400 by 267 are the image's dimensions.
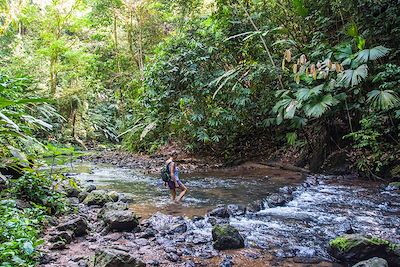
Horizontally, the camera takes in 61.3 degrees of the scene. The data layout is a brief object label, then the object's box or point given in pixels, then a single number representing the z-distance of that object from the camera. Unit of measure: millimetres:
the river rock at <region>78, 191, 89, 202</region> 6615
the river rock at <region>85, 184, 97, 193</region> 7238
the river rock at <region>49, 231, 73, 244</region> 4074
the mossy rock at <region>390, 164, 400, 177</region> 7691
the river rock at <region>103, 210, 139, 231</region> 4766
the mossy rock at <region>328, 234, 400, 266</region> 3707
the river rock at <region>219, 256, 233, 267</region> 3748
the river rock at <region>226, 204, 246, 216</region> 5764
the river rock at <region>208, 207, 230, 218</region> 5613
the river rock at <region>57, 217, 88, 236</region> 4423
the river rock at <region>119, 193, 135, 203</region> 6750
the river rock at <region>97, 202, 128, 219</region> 5366
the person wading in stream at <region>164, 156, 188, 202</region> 6902
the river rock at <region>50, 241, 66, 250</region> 3938
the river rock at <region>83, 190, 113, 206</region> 6324
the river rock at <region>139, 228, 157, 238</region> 4638
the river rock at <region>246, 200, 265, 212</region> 6048
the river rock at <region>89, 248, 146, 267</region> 3244
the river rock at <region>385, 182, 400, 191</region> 7162
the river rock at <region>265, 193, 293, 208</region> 6330
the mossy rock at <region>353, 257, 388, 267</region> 3246
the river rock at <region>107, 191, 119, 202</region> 6661
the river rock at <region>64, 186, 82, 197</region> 6873
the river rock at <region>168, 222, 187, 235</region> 4832
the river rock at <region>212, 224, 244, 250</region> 4203
